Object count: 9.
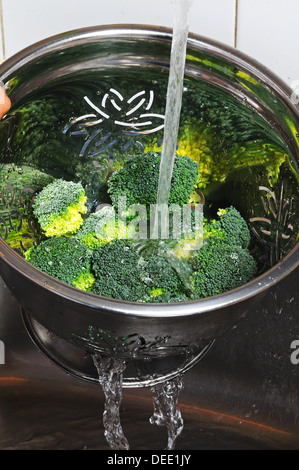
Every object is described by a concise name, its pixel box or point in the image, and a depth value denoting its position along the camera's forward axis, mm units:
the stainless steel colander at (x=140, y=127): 791
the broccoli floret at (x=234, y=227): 810
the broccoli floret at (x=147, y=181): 816
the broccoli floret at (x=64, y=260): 772
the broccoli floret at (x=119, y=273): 770
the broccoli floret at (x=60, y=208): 808
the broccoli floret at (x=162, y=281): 783
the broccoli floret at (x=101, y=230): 811
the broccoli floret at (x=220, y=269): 780
